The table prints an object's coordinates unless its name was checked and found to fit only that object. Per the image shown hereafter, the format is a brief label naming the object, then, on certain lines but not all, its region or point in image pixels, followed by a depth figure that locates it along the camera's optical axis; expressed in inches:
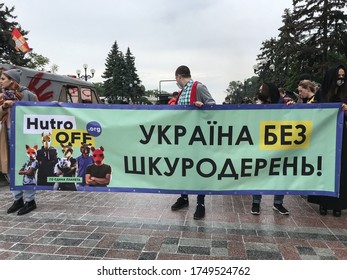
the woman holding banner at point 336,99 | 167.9
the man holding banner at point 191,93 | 164.4
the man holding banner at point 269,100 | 172.1
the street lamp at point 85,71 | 995.9
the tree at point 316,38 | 1065.5
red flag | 665.7
